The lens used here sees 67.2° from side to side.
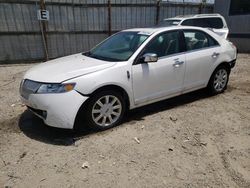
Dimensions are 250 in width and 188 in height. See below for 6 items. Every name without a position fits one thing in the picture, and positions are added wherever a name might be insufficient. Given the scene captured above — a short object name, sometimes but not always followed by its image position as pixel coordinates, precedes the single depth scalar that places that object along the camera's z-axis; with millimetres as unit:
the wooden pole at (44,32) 7397
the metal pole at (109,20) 8181
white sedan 2659
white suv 6809
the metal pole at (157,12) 8894
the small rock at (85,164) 2310
